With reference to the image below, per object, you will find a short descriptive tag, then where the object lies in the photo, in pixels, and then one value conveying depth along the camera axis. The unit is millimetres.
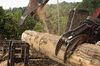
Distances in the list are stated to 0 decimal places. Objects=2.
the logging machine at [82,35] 3020
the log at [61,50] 2783
